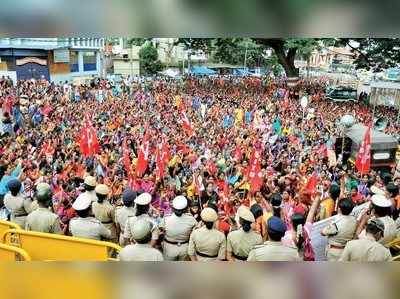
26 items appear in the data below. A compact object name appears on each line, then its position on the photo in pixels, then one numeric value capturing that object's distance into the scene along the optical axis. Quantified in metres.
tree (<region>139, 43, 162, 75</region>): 40.75
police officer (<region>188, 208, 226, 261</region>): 3.80
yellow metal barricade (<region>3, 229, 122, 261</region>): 3.40
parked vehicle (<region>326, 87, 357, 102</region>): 24.52
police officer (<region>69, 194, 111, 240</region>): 4.07
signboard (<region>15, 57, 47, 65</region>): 28.48
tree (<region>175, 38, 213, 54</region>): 21.28
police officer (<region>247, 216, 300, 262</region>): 2.96
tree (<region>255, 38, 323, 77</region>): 26.16
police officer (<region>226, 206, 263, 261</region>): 3.80
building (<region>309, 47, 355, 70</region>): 50.75
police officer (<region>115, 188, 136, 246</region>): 4.65
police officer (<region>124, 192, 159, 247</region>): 3.97
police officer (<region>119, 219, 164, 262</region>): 3.16
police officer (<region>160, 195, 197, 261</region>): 4.07
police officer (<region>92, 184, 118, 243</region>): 4.83
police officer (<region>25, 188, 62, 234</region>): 4.21
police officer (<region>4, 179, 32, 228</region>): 4.93
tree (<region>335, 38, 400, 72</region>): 22.70
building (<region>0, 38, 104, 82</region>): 27.84
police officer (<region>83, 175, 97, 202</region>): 5.43
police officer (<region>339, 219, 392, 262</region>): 3.02
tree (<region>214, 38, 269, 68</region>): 40.91
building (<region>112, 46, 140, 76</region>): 42.20
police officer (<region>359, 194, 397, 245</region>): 4.08
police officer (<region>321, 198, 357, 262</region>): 4.06
